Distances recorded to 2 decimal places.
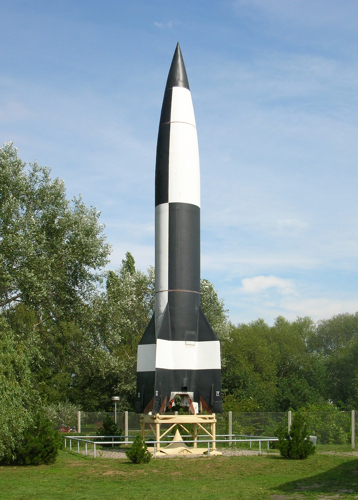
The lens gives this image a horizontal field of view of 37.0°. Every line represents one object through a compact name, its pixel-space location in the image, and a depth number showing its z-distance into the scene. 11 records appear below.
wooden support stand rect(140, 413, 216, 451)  17.67
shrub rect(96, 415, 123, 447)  21.22
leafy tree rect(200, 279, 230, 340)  35.16
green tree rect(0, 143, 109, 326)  23.61
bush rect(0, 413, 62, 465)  15.35
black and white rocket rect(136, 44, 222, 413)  18.33
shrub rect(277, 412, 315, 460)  16.88
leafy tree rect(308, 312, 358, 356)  65.25
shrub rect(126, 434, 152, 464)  15.33
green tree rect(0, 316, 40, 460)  14.31
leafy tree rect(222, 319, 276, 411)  39.16
